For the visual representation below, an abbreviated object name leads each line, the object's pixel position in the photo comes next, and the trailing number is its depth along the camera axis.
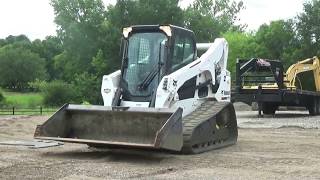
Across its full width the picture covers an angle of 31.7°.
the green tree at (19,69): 83.62
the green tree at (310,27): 41.47
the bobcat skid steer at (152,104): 10.44
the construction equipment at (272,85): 23.66
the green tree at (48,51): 91.94
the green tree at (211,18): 64.50
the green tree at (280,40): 45.38
